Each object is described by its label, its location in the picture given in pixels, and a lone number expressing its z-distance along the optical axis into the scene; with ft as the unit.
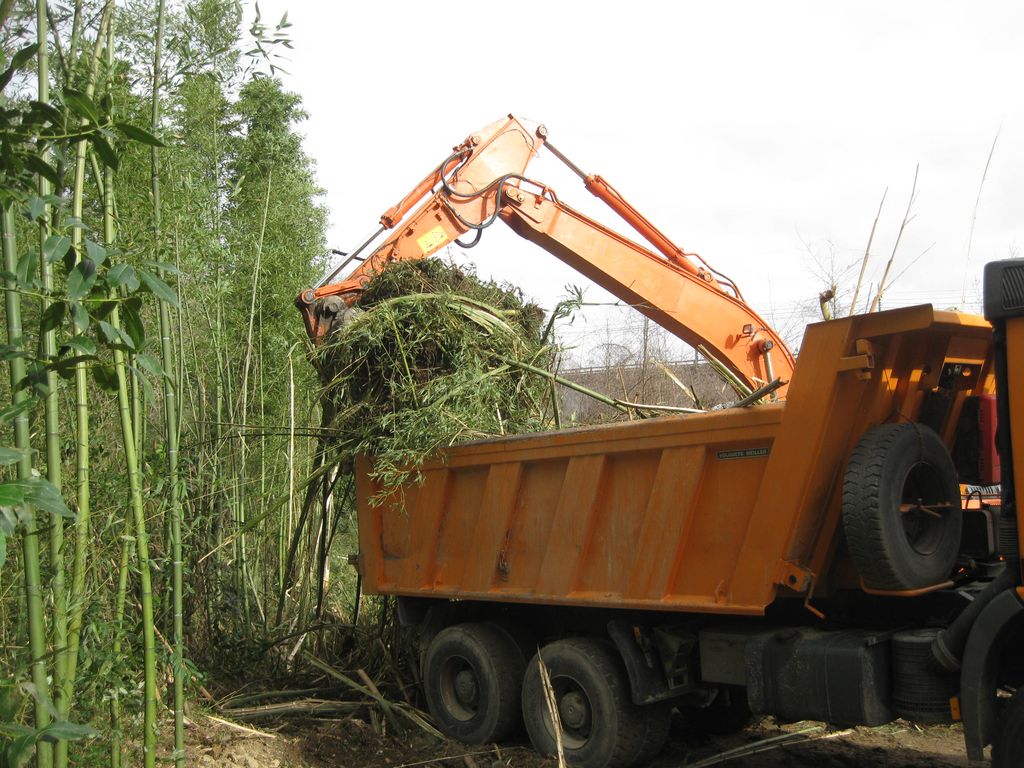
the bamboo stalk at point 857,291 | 20.07
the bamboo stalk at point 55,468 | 9.93
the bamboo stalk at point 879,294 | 20.16
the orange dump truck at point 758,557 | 15.15
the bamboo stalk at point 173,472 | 13.70
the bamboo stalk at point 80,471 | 11.37
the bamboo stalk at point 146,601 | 12.52
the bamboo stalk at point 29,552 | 9.57
